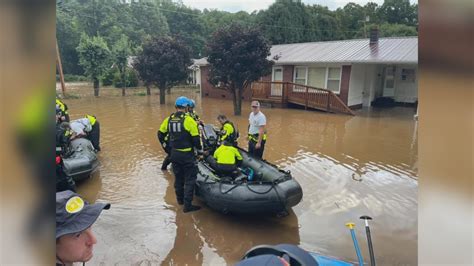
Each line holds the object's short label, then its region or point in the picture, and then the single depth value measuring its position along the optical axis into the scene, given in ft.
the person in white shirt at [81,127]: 25.48
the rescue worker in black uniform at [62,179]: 14.99
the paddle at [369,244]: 11.23
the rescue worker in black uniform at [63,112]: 21.98
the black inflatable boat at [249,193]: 15.30
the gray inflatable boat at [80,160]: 20.49
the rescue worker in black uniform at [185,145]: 16.44
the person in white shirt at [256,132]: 22.54
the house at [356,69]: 52.60
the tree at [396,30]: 108.22
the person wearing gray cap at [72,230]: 4.87
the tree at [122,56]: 75.72
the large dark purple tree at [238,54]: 47.11
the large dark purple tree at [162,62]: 59.77
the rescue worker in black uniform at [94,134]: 27.72
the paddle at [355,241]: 11.37
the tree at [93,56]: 71.31
